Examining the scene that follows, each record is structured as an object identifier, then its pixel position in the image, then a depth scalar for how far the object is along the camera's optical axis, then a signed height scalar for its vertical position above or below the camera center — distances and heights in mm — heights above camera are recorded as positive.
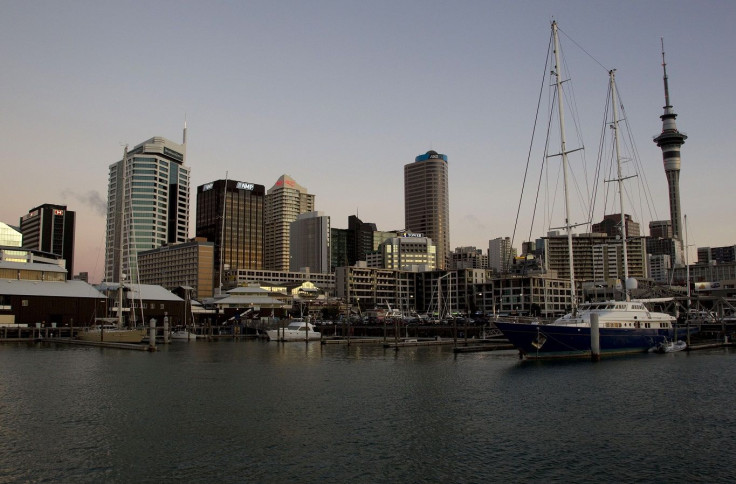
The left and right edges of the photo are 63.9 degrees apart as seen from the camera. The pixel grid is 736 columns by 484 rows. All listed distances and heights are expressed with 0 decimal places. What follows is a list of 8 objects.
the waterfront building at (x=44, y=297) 112812 +2121
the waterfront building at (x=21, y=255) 174125 +15852
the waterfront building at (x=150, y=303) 131000 +745
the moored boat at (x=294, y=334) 113875 -5718
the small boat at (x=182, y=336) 121081 -6127
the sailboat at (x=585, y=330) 67625 -3404
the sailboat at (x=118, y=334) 100625 -4625
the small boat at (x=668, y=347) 77688 -6226
